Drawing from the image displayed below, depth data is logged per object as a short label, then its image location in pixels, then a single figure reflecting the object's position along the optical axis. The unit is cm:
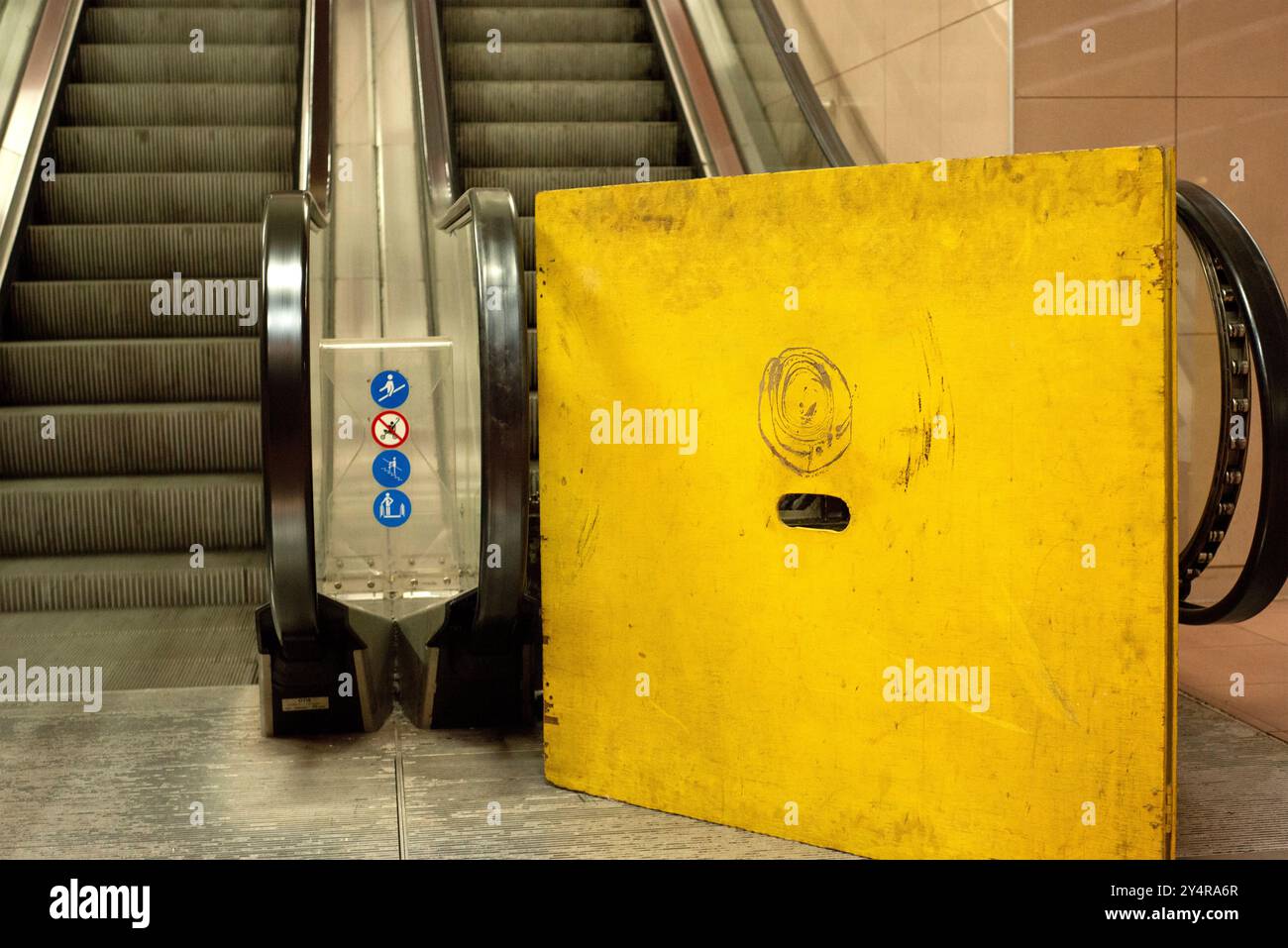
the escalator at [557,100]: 601
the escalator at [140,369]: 425
